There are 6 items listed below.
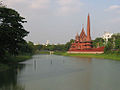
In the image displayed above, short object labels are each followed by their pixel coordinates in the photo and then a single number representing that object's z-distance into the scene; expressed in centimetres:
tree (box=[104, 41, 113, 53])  6844
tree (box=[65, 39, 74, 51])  12659
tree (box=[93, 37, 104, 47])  10877
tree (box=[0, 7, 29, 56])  2700
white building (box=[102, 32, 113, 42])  12684
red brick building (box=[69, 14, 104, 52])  8819
